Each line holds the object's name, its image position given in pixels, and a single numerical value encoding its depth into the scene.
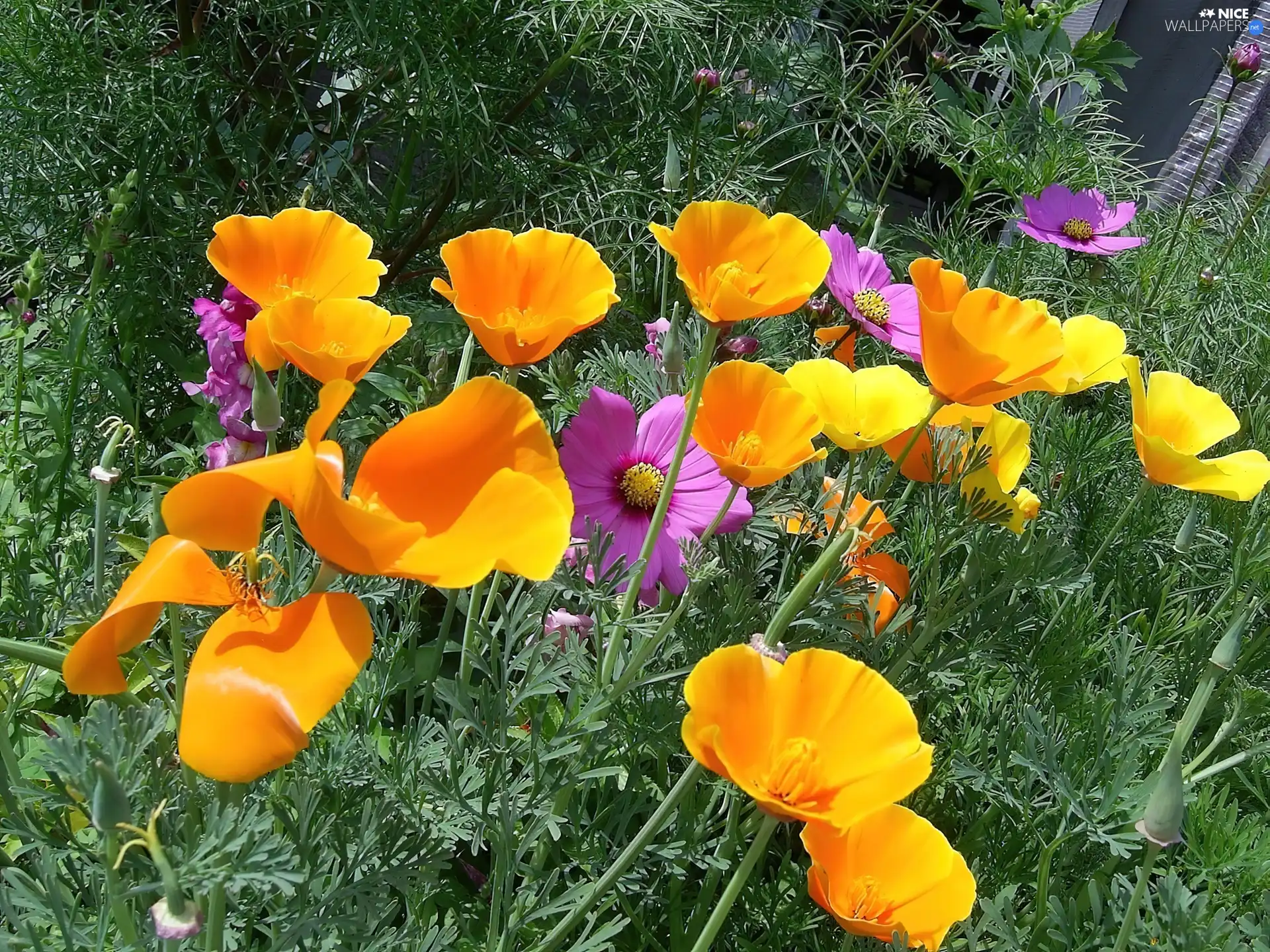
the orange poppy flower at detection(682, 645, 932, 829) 0.42
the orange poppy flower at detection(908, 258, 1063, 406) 0.53
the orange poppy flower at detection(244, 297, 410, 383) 0.46
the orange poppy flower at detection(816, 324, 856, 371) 0.90
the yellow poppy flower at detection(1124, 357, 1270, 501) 0.66
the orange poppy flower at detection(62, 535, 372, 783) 0.33
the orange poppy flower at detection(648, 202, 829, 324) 0.54
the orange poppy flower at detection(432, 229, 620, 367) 0.55
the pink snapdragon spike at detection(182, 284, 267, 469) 0.86
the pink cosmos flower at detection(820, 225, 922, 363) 0.95
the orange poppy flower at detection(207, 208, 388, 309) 0.55
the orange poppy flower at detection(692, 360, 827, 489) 0.54
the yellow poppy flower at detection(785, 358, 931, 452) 0.60
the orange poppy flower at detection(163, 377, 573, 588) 0.34
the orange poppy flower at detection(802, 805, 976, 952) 0.51
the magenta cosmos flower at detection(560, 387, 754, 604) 0.73
